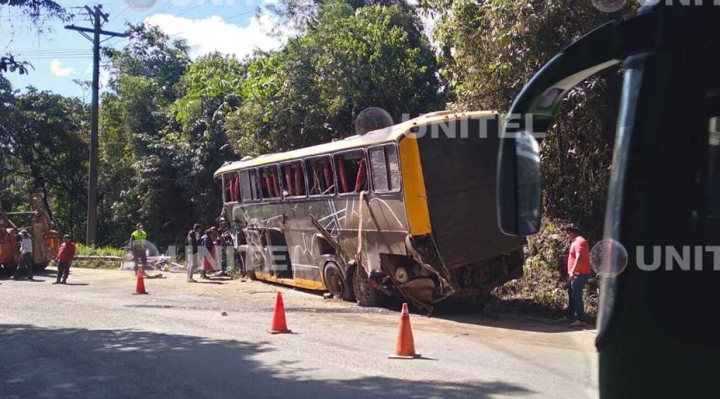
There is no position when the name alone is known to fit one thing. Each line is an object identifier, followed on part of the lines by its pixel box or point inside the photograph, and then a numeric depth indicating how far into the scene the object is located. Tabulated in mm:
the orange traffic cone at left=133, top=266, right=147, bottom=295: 16252
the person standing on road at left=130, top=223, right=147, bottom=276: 21641
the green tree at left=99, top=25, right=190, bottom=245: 27812
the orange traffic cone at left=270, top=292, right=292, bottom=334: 10338
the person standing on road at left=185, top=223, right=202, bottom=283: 19453
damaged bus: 11438
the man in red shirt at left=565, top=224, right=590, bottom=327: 10797
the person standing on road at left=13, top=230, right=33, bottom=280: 20578
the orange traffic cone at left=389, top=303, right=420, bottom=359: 8391
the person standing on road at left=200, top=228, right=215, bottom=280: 20031
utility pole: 26594
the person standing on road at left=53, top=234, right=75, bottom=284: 18984
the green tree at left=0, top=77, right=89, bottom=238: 34875
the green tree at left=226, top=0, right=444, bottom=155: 19172
